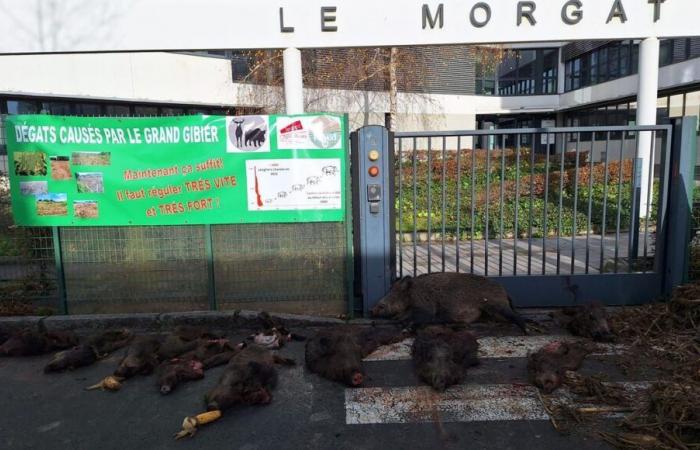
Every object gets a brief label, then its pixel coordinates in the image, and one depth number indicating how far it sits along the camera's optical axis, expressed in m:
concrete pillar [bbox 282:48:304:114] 8.58
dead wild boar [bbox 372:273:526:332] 5.26
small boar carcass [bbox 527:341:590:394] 3.88
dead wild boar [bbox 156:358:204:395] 4.05
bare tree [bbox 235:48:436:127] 15.98
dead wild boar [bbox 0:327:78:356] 4.87
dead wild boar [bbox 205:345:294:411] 3.67
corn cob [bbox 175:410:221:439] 3.40
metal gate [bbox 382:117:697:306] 5.61
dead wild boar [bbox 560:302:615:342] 4.85
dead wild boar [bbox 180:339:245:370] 4.50
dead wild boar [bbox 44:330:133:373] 4.53
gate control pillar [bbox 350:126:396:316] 5.55
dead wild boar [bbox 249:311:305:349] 4.96
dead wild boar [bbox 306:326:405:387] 4.09
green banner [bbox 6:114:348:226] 5.45
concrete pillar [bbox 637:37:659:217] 9.86
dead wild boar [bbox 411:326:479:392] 4.00
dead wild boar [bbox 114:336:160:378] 4.28
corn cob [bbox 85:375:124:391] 4.12
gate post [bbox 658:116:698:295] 5.53
